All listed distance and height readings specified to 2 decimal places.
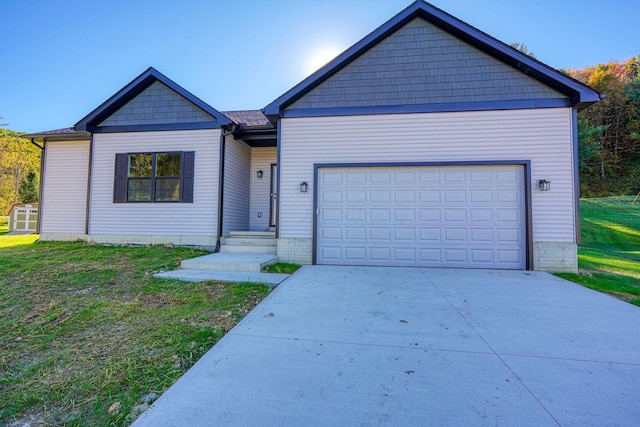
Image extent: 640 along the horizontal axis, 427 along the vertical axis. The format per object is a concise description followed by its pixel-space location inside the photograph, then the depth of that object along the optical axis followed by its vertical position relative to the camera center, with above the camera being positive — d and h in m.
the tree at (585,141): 18.95 +6.25
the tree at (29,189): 23.53 +2.62
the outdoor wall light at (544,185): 5.92 +0.92
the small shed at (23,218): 13.45 +0.02
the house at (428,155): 6.00 +1.65
